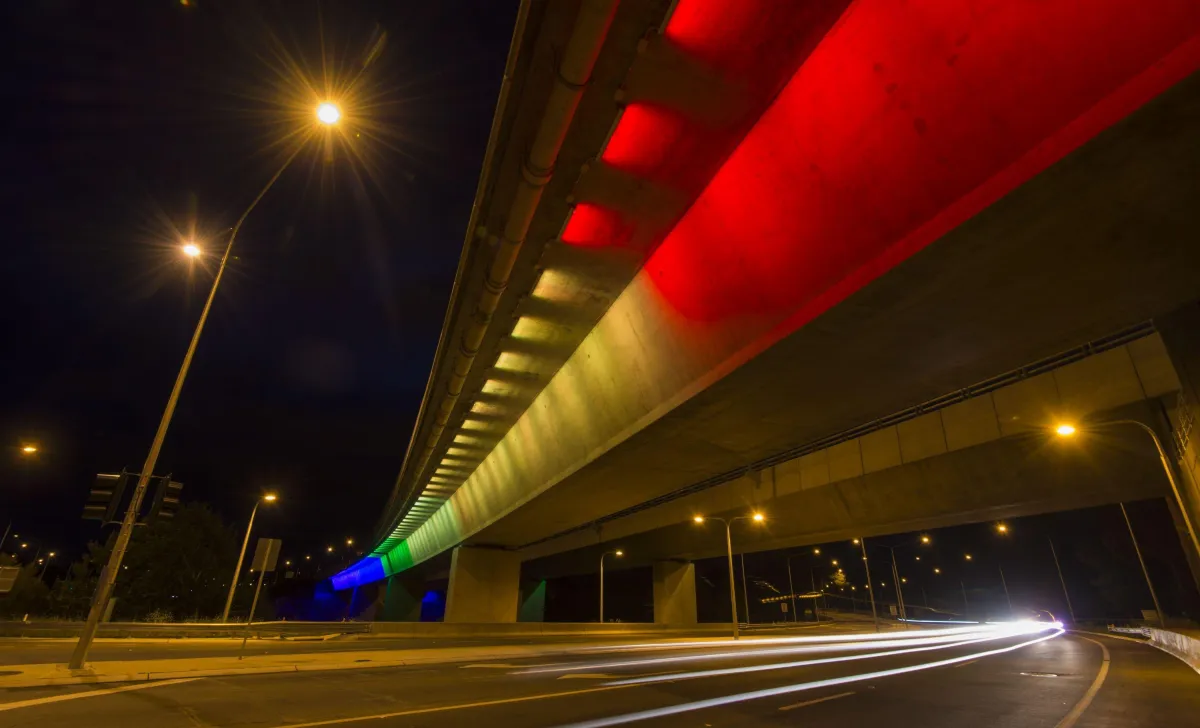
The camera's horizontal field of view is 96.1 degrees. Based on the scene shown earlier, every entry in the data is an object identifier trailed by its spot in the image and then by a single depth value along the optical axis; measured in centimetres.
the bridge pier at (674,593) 4281
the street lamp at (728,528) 2665
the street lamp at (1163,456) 1240
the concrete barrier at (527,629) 2619
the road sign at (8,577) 1115
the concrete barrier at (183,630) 2341
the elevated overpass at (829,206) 484
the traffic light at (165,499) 1295
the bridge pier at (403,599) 7788
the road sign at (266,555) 1803
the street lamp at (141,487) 1054
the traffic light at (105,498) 1197
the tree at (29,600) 5578
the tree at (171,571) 5269
